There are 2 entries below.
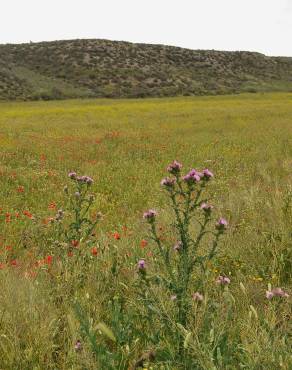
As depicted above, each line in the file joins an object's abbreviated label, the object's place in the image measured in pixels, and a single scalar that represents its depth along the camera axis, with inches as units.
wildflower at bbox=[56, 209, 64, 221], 178.2
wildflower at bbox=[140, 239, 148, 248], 170.3
